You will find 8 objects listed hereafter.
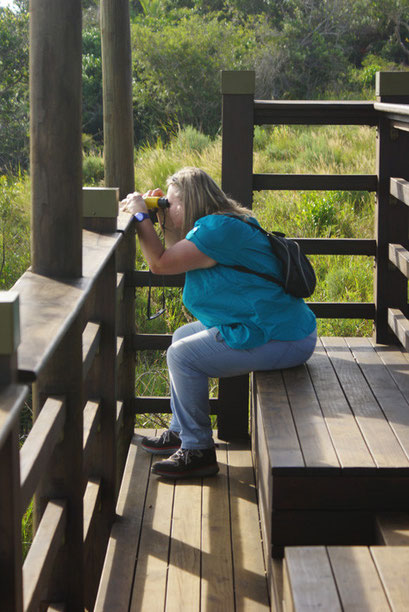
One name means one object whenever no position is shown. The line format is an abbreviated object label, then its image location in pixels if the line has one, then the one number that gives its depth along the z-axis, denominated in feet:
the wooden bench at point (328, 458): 13.89
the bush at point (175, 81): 94.07
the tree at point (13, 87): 75.51
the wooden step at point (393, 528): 13.10
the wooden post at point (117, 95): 21.11
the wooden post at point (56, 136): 11.78
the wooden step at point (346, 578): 10.37
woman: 18.09
